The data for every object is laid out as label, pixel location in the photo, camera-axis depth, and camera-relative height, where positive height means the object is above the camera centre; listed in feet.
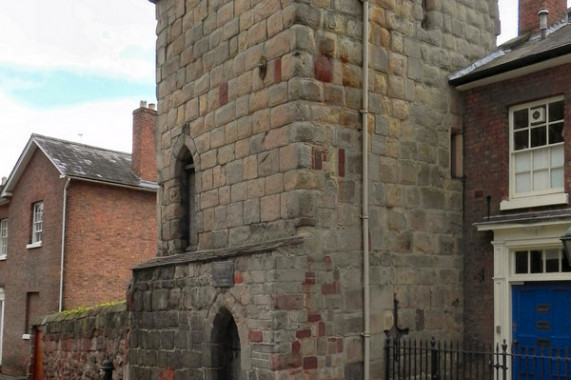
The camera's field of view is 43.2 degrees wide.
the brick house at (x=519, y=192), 35.37 +4.25
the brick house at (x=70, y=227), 71.72 +4.20
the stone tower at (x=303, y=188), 32.27 +4.11
